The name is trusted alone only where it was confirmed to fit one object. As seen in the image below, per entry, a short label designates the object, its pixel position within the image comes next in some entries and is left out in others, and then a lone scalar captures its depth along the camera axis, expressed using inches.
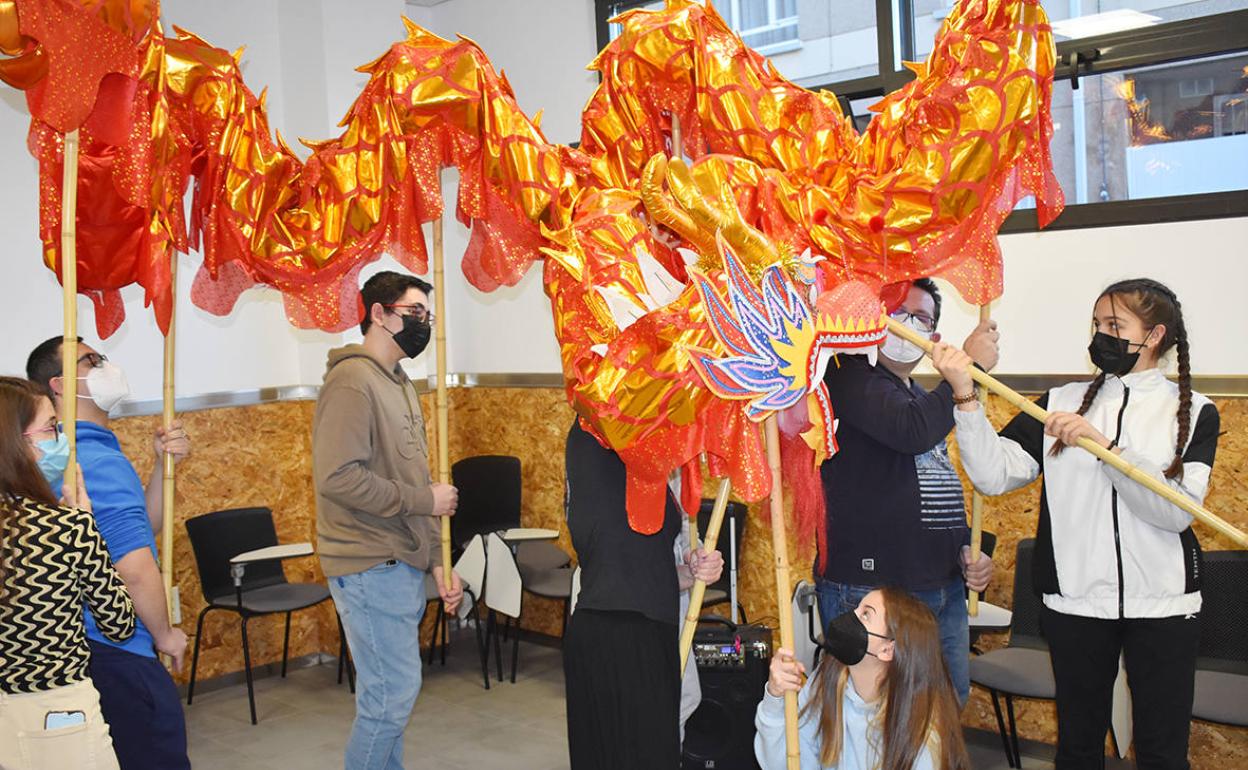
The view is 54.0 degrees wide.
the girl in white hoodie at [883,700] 93.7
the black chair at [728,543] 180.9
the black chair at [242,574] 193.9
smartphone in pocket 95.7
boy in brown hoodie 132.5
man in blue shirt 108.1
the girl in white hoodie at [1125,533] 108.3
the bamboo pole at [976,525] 115.6
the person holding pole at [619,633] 93.6
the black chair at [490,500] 222.2
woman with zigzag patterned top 93.7
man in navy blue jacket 103.1
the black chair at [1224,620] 142.6
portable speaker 140.2
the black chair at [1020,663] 147.8
